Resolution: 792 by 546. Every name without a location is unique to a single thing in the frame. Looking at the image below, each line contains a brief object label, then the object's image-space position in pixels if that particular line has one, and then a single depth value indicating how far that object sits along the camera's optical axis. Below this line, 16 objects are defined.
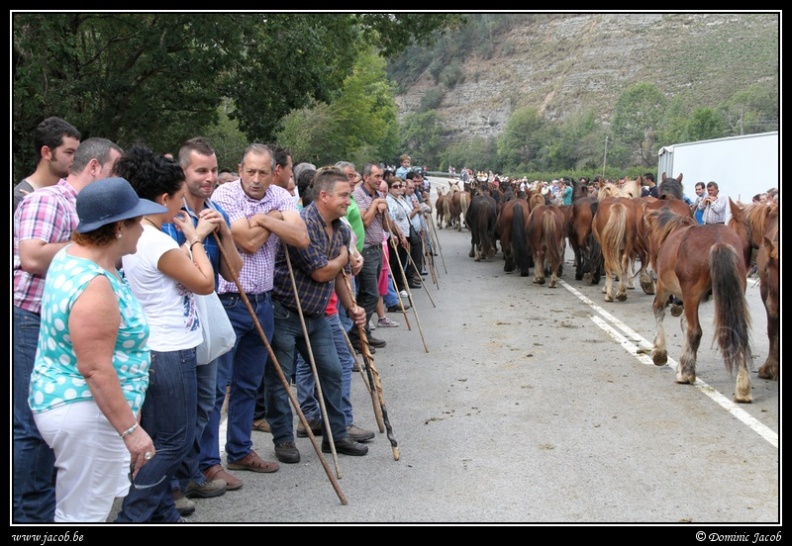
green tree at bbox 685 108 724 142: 69.19
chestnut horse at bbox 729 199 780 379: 8.05
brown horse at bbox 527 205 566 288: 15.63
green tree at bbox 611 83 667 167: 82.38
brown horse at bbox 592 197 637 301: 13.96
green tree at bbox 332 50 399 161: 44.81
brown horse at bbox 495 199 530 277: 16.77
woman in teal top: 3.22
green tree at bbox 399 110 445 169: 123.31
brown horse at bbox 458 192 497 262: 20.20
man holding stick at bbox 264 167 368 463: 5.83
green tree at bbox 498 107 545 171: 99.56
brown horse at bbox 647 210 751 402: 7.35
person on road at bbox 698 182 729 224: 18.17
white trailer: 21.55
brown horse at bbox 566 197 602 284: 15.88
